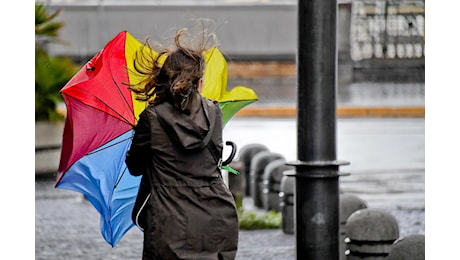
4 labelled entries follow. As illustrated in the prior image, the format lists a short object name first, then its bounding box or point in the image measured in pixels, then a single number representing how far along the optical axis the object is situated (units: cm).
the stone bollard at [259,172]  2302
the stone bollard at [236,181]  2259
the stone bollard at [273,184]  2095
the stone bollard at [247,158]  2523
